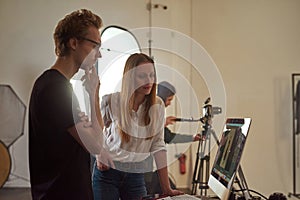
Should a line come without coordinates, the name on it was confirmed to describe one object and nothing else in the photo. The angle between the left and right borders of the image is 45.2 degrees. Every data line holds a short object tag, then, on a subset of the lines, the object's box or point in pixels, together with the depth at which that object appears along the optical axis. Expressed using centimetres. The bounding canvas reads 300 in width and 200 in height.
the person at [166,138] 211
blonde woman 168
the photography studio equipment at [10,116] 402
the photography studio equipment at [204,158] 276
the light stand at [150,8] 404
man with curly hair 120
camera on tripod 241
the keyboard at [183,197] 137
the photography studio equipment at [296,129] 392
